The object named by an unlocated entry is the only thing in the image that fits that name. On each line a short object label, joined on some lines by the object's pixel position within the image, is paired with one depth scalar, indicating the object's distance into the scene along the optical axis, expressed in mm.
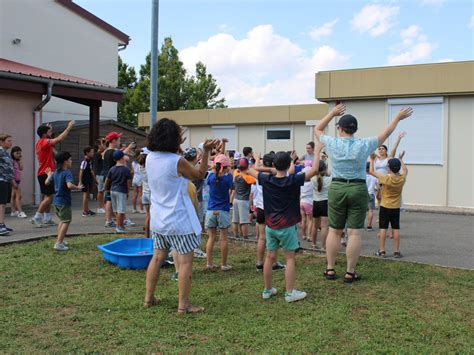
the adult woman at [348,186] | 5859
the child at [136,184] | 11844
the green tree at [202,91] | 35000
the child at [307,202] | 8281
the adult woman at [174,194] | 4738
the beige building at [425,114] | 14523
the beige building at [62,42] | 19406
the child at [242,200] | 8492
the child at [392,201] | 7398
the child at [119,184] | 9008
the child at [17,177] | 10891
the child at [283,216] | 5270
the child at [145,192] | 7922
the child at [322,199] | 7582
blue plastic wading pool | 6477
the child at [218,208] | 6535
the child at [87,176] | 11312
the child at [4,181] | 8625
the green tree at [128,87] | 33012
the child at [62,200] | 7434
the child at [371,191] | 10258
